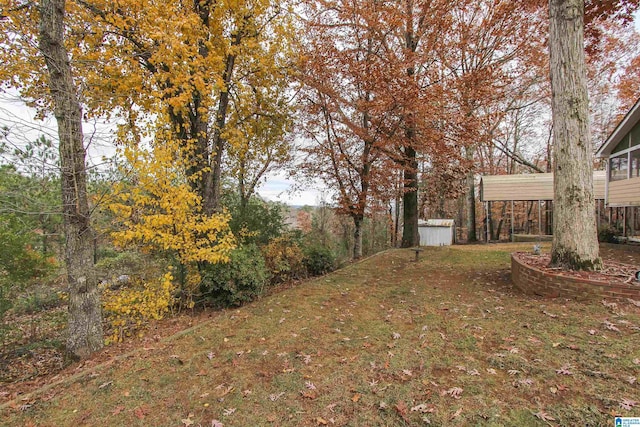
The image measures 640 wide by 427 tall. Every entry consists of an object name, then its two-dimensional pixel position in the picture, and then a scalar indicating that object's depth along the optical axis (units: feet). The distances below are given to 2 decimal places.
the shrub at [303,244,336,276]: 26.48
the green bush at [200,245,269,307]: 17.76
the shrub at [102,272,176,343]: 14.30
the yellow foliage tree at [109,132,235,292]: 13.66
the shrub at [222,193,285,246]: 22.27
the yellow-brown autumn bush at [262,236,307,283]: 22.91
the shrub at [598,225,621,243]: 35.04
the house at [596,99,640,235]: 32.62
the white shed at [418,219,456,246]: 48.42
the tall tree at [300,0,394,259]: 26.71
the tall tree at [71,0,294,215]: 15.87
